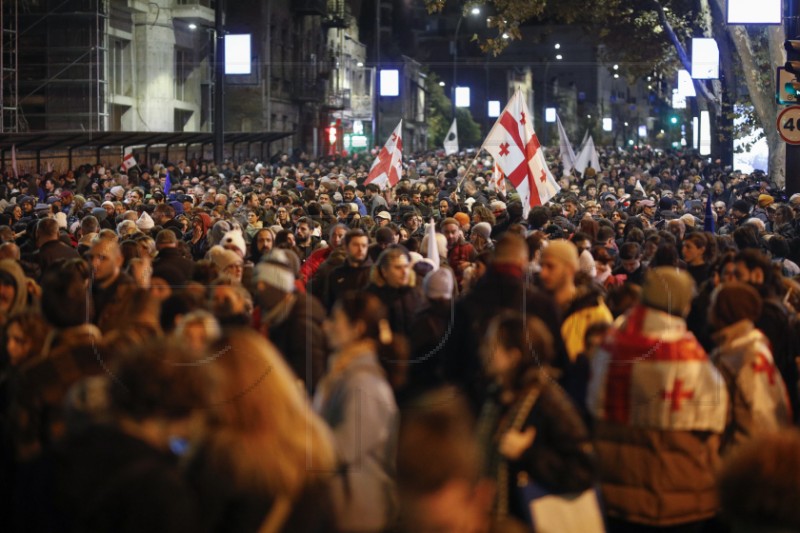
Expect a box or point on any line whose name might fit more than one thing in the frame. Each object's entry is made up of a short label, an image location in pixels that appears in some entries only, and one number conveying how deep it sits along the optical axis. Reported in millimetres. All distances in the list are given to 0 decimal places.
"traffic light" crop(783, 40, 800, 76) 15260
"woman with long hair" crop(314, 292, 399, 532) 4734
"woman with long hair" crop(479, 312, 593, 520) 4734
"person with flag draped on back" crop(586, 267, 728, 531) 5512
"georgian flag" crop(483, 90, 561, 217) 16844
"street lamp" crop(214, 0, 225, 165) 30797
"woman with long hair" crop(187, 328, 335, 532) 3727
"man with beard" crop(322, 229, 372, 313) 9562
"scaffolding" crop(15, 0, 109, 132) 39344
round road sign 17484
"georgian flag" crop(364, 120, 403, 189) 23359
